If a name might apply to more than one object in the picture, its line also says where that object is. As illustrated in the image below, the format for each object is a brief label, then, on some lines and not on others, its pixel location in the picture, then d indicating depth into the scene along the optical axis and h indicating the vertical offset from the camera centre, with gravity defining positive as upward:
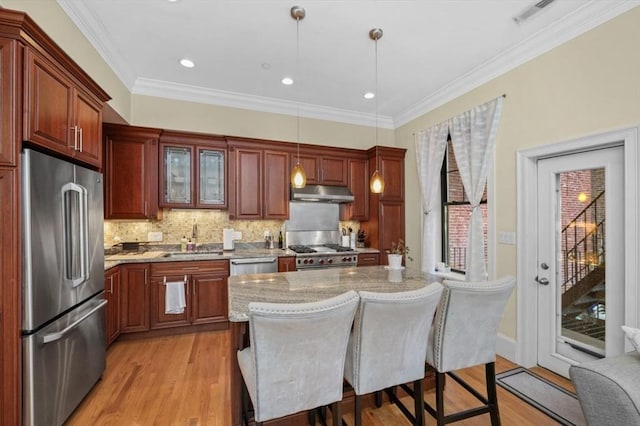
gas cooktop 4.17 -0.58
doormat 2.08 -1.51
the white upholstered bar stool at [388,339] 1.49 -0.71
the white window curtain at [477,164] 3.12 +0.53
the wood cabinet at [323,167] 4.37 +0.68
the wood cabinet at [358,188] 4.64 +0.37
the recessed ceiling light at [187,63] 3.24 +1.72
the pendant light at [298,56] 2.41 +1.68
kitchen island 1.80 -0.56
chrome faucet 4.08 -0.31
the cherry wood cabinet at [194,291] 3.43 -0.99
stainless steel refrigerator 1.61 -0.48
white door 2.27 -0.42
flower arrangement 2.53 -0.38
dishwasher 3.66 -0.70
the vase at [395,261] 2.63 -0.47
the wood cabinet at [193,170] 3.78 +0.56
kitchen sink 3.61 -0.56
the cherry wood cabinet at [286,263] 3.84 -0.71
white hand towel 3.42 -1.04
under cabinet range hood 4.18 +0.26
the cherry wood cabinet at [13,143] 1.52 +0.39
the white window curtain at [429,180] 3.96 +0.44
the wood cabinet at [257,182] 4.00 +0.43
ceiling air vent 2.29 +1.66
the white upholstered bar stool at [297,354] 1.28 -0.69
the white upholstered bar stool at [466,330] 1.69 -0.75
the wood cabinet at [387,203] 4.48 +0.12
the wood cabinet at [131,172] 3.50 +0.51
